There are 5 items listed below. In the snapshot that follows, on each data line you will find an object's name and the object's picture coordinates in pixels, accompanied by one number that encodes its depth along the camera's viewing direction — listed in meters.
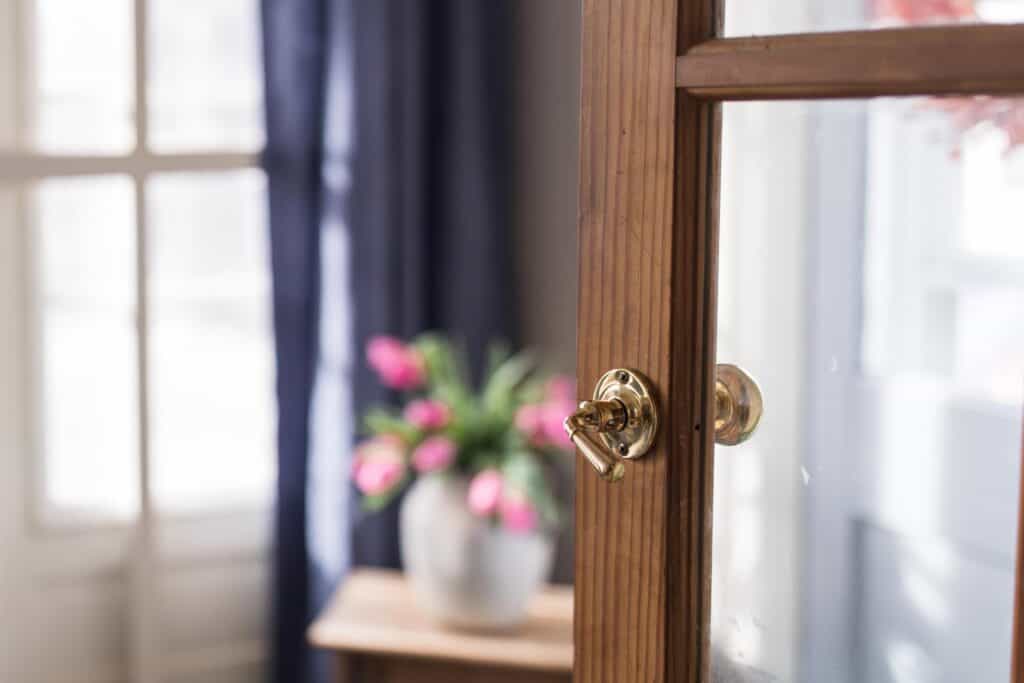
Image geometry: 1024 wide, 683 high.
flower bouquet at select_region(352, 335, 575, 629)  1.99
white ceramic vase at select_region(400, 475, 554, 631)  1.99
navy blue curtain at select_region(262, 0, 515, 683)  2.35
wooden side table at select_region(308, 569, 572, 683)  1.98
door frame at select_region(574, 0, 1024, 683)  0.91
